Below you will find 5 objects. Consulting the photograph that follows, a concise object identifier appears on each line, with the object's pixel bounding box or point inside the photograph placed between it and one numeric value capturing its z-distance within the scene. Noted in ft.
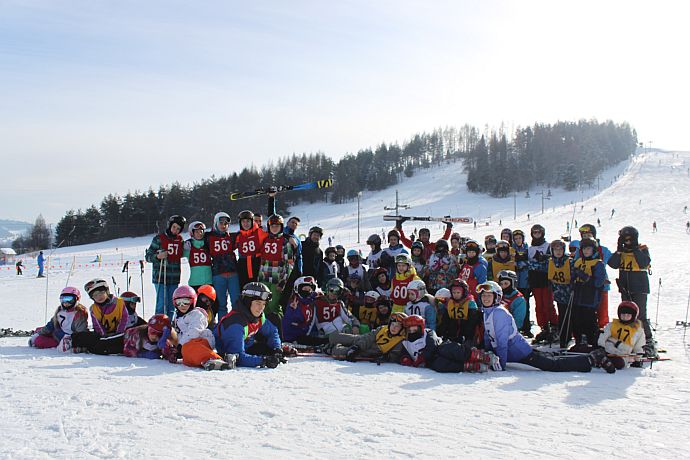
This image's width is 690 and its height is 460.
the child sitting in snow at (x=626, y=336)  21.57
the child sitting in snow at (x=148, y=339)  21.09
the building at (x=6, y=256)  133.36
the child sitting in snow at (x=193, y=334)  18.95
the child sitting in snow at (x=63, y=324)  23.08
